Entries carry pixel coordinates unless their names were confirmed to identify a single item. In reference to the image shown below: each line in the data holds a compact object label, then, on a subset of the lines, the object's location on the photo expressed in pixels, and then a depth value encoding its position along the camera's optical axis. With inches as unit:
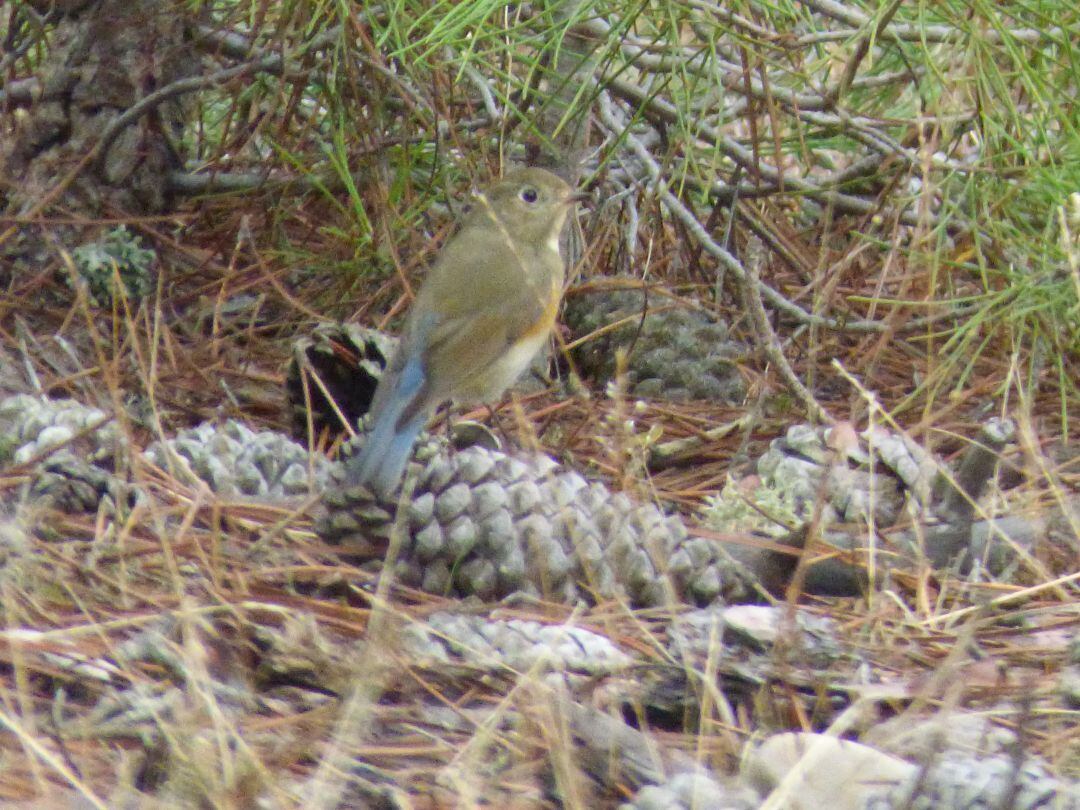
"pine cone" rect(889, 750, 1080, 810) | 140.0
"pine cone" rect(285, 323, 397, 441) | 266.7
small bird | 267.0
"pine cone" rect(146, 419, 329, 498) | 235.9
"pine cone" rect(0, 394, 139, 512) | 220.5
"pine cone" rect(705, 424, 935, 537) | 231.1
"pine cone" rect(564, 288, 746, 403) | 303.0
